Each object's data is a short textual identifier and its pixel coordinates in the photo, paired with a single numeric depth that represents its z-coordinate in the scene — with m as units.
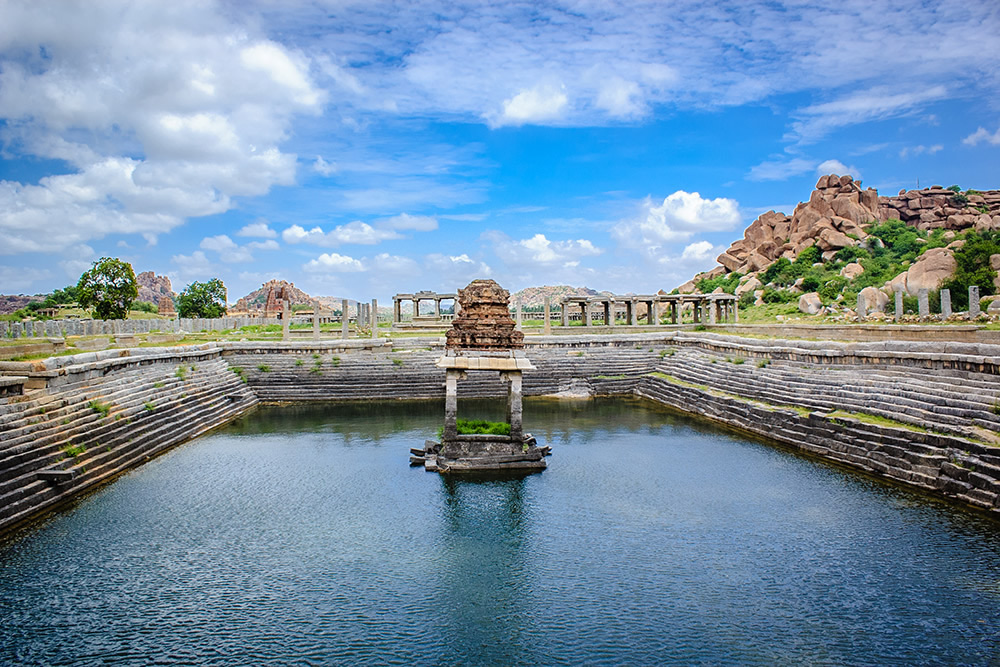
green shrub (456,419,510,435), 17.25
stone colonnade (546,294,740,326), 41.69
